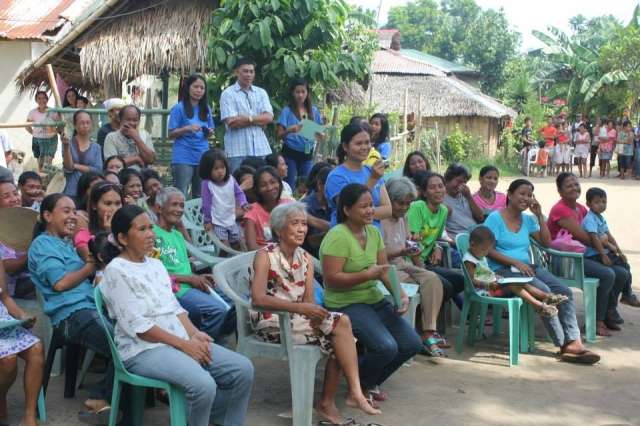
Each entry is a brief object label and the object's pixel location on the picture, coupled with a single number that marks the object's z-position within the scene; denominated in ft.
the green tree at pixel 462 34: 175.63
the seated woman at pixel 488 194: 25.12
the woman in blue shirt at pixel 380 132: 27.94
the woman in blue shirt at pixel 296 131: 28.14
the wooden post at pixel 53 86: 34.82
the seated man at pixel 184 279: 16.42
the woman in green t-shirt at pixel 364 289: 16.10
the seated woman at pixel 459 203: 24.50
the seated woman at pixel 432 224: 21.88
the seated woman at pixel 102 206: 16.17
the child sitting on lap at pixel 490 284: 20.75
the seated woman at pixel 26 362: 13.80
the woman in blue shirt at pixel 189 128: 26.11
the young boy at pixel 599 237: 23.79
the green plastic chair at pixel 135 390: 13.01
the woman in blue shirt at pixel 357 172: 18.80
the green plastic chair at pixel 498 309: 20.35
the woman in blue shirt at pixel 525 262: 20.98
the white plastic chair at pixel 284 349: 14.84
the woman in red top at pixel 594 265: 23.65
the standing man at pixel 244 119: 26.89
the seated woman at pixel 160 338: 12.99
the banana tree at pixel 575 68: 103.24
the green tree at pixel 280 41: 30.04
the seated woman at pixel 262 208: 20.56
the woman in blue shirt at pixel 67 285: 14.70
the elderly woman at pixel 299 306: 14.93
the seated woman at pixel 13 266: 16.67
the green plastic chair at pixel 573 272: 22.88
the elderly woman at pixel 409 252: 20.15
